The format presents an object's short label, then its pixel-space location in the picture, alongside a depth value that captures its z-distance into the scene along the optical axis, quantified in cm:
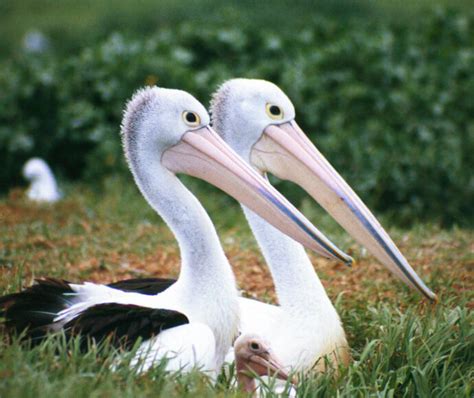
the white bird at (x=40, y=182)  1772
